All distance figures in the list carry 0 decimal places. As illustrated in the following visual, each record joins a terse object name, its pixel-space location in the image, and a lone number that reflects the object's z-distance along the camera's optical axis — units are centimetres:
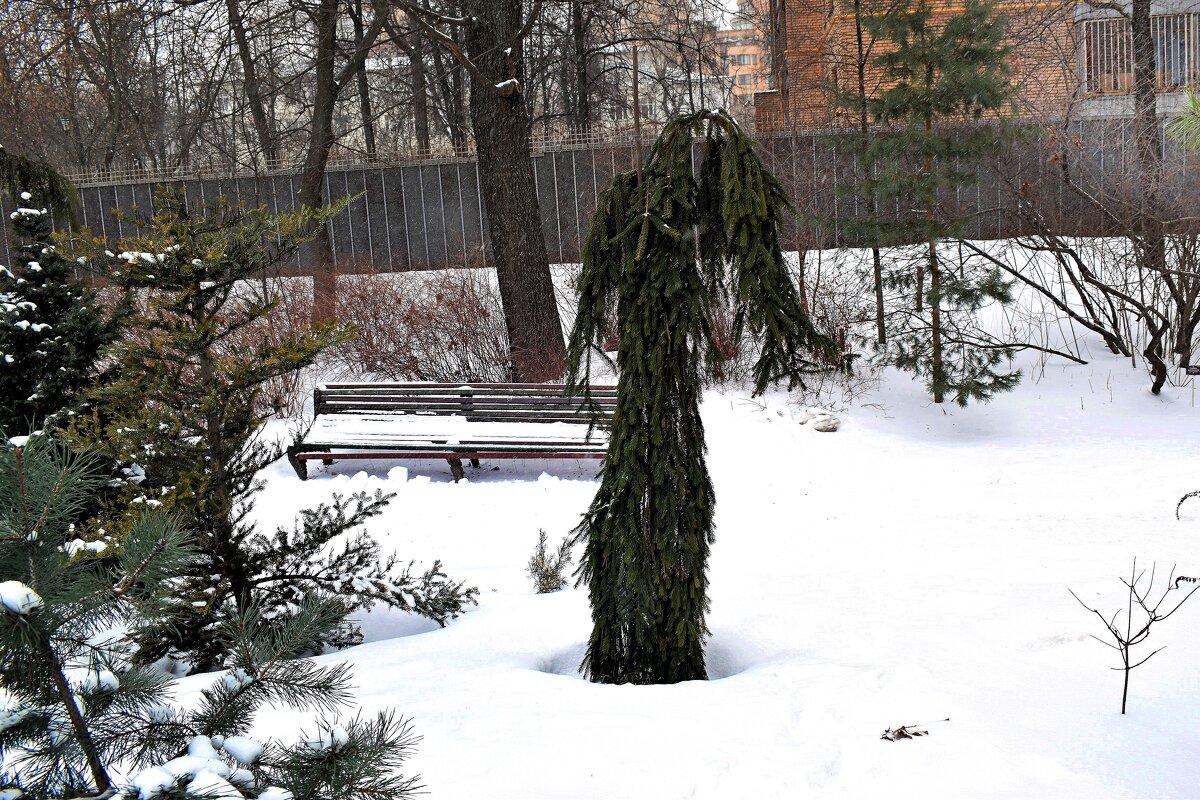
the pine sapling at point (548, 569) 599
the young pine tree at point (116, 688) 173
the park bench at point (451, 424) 859
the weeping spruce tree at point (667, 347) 412
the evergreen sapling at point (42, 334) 602
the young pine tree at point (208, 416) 458
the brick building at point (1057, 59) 1242
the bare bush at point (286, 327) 1078
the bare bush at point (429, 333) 1156
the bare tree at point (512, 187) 1028
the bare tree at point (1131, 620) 366
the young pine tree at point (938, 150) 960
